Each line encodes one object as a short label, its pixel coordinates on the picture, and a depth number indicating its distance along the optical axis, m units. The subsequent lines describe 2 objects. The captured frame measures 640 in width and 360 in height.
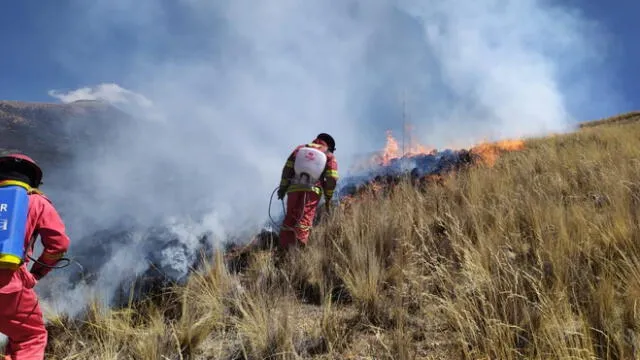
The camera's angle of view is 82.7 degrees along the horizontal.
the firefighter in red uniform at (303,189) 5.46
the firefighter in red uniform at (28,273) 3.04
